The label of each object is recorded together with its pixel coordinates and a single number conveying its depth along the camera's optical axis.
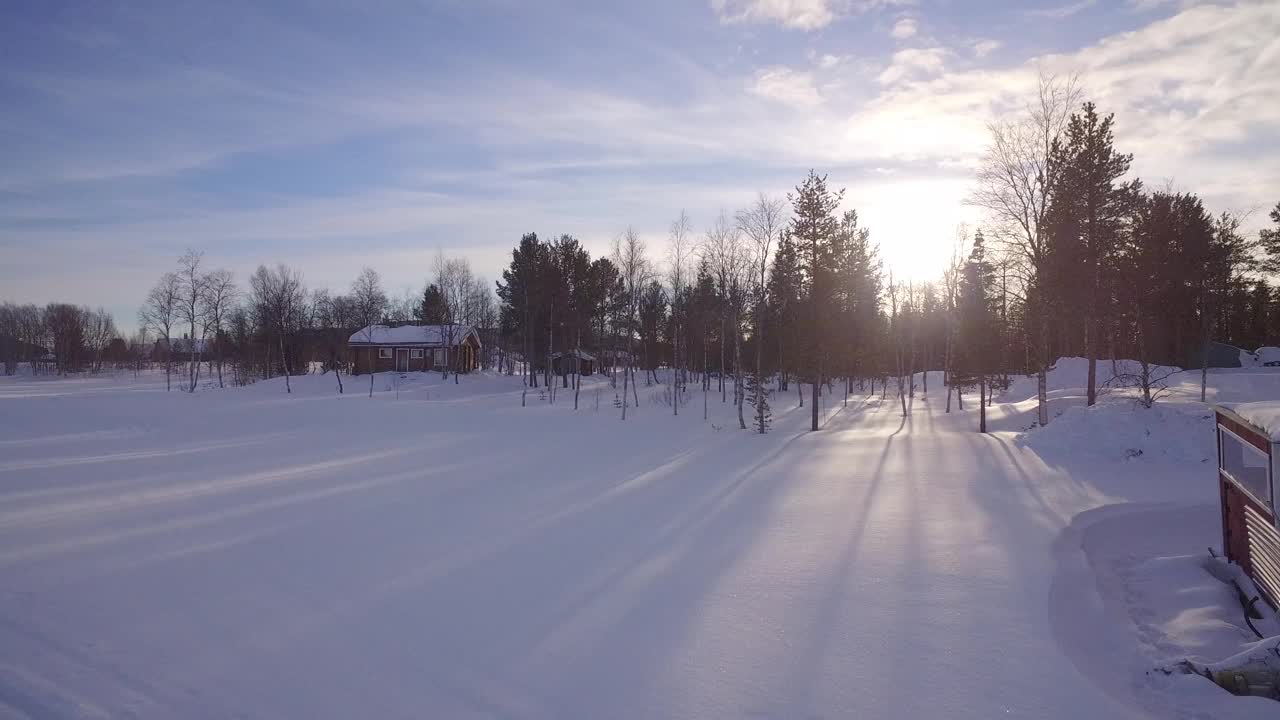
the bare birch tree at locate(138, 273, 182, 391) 52.41
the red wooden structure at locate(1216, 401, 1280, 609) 7.04
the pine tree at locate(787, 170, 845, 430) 29.30
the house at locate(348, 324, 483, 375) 61.41
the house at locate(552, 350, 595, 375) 55.25
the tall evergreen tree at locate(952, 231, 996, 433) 31.52
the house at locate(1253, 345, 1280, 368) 40.09
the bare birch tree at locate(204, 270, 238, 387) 51.88
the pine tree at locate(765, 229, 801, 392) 30.16
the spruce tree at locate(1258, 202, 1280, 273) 36.91
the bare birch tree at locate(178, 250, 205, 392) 51.03
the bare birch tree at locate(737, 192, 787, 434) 27.95
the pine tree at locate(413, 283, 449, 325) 60.06
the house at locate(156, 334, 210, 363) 99.10
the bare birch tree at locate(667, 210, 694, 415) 41.53
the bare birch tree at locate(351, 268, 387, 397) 60.91
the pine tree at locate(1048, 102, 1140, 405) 24.38
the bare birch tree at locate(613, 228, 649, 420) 42.78
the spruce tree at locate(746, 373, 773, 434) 27.91
